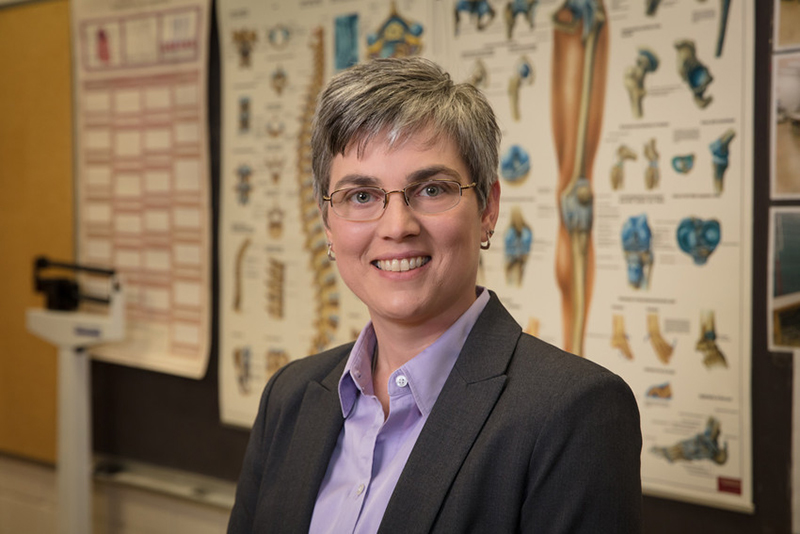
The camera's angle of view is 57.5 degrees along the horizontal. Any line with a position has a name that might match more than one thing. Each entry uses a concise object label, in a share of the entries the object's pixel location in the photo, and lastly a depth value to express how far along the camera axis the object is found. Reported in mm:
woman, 885
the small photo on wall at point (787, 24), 1443
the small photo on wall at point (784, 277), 1467
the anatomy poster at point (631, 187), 1522
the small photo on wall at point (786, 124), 1445
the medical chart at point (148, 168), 2301
